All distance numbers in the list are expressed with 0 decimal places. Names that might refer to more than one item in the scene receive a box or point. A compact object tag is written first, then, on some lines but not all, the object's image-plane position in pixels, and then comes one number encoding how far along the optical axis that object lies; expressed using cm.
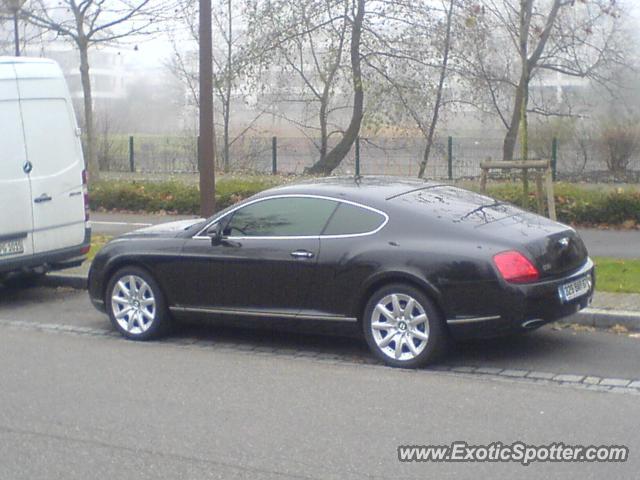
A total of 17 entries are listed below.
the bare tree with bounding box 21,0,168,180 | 2239
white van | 1136
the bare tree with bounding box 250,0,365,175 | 2420
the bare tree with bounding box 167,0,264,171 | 2683
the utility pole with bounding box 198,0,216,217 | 1331
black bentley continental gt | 816
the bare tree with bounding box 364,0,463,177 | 2416
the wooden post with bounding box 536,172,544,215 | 1245
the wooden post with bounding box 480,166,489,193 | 1244
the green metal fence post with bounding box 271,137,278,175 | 2736
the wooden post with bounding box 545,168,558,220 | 1207
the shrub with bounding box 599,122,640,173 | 2428
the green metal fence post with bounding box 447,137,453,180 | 2492
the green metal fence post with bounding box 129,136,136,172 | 2984
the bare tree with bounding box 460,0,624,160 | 2283
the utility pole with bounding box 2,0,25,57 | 2138
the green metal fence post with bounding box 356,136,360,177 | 2623
